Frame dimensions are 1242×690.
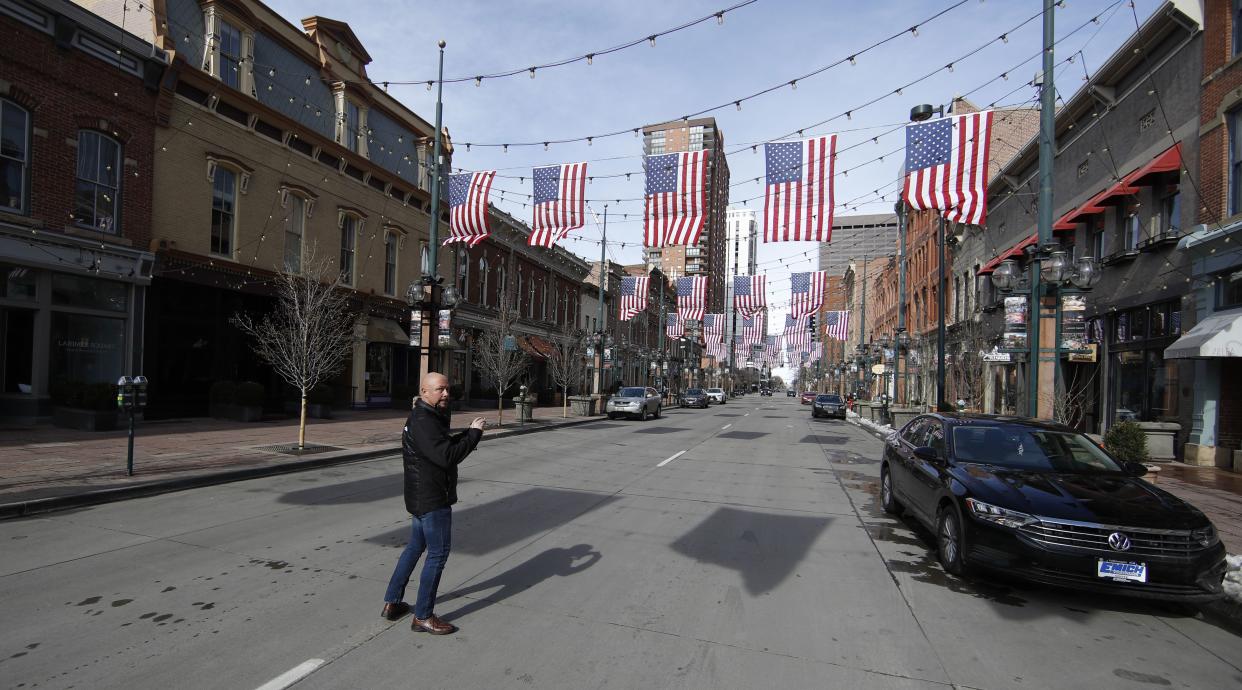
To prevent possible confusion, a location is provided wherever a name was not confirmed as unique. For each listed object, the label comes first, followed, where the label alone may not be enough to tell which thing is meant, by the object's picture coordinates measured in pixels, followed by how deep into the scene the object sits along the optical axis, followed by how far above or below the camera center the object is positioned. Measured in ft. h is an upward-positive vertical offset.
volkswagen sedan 16.94 -4.01
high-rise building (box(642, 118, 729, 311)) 250.12 +57.15
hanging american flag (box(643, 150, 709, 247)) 57.31 +14.27
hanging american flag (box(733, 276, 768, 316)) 104.01 +10.98
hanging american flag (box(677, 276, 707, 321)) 130.21 +12.49
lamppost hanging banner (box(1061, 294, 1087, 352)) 36.37 +2.74
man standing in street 14.44 -3.08
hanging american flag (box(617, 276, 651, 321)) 127.65 +12.27
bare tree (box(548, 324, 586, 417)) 107.06 -0.84
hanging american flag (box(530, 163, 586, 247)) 61.21 +14.64
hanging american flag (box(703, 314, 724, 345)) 183.23 +9.83
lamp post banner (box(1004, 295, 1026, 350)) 39.81 +2.88
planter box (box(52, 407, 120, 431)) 47.57 -5.94
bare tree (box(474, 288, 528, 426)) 78.89 -0.09
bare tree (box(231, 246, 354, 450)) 48.11 +1.69
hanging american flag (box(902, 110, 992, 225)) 46.26 +14.61
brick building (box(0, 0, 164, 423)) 46.78 +10.40
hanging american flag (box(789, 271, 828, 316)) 104.06 +11.44
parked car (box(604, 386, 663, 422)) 100.68 -7.32
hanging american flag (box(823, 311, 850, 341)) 148.66 +8.87
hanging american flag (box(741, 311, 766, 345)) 160.25 +7.68
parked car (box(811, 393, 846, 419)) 124.88 -8.15
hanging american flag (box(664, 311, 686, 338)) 162.61 +7.74
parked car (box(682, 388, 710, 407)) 163.64 -9.94
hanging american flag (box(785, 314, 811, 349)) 147.95 +7.10
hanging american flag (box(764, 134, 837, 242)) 50.19 +13.38
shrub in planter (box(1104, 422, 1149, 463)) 38.32 -4.12
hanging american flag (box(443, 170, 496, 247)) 65.21 +14.77
